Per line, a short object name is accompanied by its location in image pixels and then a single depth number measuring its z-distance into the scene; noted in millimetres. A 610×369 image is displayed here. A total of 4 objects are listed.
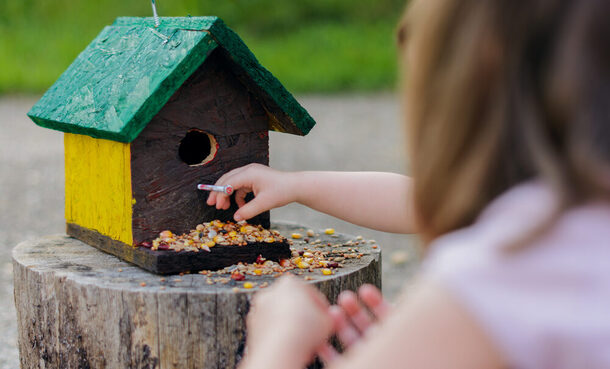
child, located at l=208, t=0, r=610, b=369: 780
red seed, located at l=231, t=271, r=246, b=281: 1238
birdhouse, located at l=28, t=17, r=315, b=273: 1244
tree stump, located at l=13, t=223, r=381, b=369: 1201
